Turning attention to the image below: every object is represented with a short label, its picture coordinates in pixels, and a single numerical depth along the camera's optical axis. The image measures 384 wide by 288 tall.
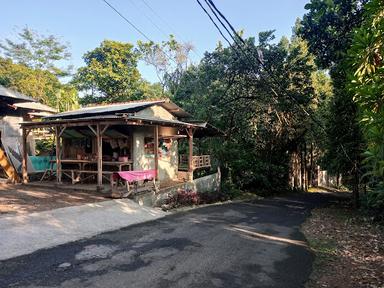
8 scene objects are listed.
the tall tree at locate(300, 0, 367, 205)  14.59
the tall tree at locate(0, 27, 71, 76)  38.56
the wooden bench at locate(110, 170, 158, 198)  12.42
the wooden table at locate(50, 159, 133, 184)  13.85
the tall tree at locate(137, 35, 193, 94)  41.81
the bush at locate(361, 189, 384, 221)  12.23
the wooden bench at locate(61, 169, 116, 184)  14.38
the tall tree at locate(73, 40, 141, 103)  32.22
